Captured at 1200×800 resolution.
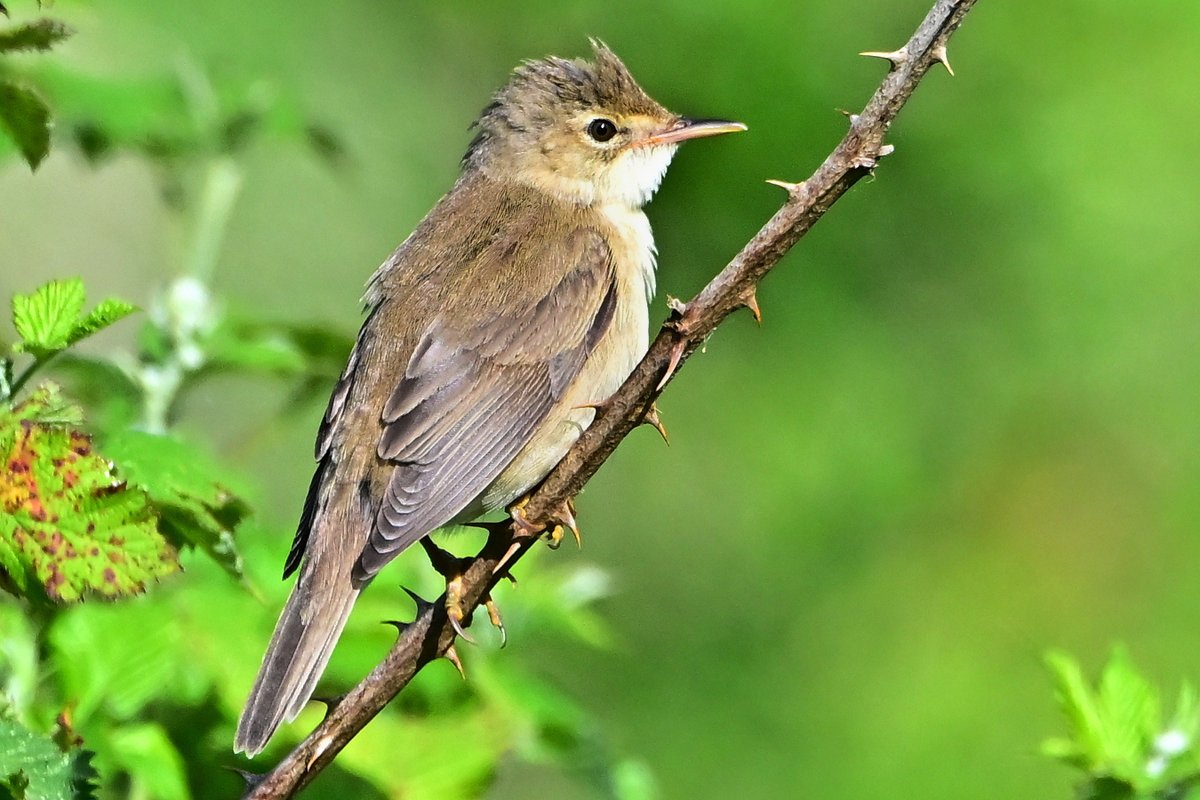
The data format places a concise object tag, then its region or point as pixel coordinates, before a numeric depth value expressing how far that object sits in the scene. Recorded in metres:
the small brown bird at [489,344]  6.78
